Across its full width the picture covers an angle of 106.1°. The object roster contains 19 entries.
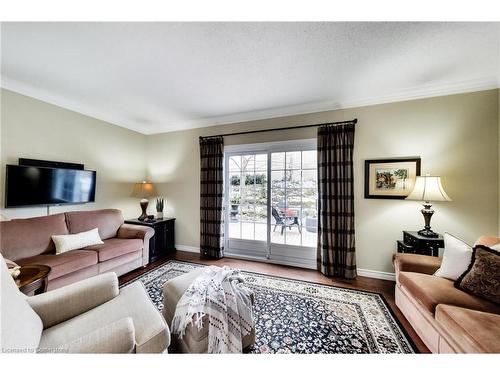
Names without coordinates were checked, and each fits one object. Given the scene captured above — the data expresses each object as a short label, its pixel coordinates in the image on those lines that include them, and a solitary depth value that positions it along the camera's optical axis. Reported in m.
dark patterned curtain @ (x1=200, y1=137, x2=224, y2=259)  3.40
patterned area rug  1.50
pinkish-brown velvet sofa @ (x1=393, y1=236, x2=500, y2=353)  1.08
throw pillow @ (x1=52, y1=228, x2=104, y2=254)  2.27
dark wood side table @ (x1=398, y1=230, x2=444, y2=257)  2.10
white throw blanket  1.21
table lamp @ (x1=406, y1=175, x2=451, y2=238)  2.13
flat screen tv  2.22
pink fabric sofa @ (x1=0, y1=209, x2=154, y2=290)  2.00
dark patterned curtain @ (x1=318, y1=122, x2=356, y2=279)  2.68
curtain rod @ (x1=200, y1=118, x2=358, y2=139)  2.72
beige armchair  0.85
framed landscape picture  2.49
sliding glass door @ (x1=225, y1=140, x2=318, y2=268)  3.06
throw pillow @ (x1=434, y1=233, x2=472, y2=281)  1.58
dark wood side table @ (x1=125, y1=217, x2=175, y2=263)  3.23
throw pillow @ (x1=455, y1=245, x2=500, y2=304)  1.34
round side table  1.38
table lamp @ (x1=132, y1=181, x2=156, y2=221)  3.51
